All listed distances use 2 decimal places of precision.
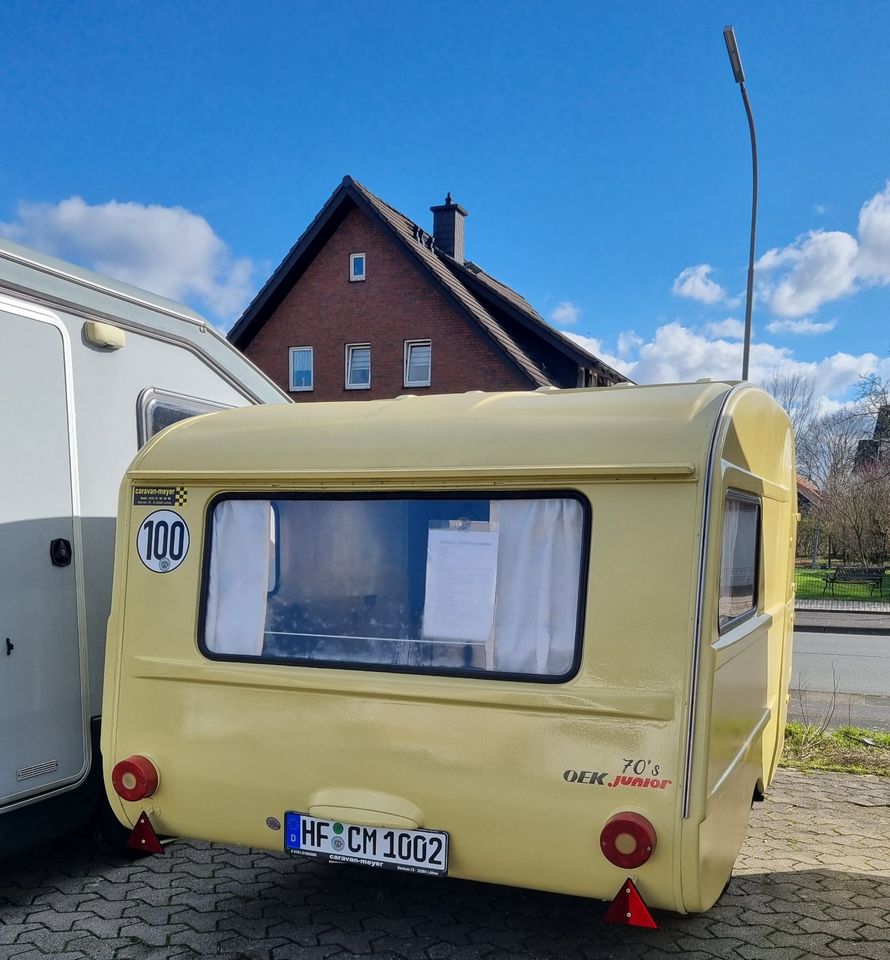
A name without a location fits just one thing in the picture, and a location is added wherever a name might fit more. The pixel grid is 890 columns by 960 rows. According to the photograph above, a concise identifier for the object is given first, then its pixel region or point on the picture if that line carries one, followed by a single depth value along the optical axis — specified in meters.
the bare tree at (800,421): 41.51
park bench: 25.78
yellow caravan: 3.05
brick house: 23.73
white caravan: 3.92
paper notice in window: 3.36
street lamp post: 12.87
